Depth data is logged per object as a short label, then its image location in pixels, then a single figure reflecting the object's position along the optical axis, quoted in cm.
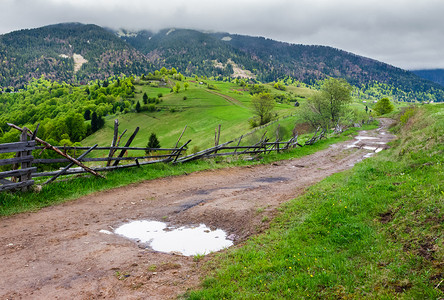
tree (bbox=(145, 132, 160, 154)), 6238
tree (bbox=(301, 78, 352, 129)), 4547
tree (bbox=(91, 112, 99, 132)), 10694
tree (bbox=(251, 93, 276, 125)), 7219
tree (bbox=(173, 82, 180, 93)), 14225
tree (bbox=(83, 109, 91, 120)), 12642
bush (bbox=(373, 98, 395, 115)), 9312
